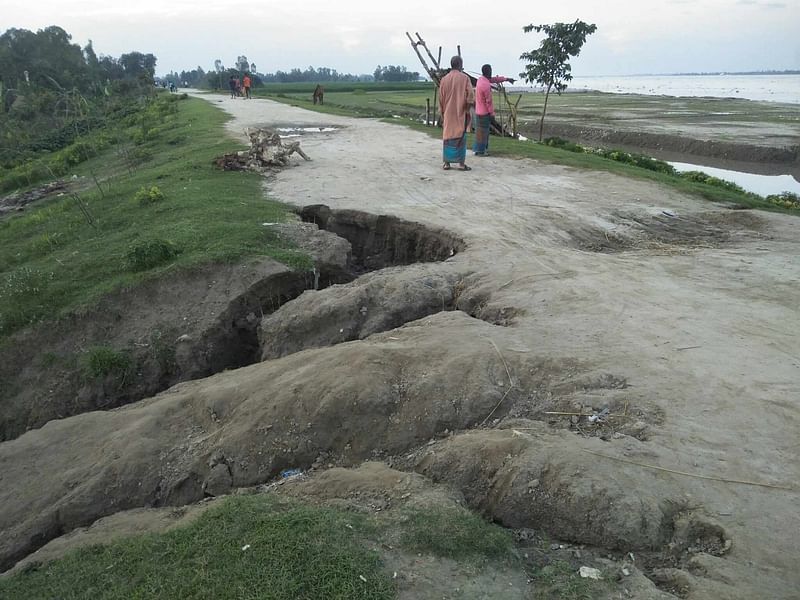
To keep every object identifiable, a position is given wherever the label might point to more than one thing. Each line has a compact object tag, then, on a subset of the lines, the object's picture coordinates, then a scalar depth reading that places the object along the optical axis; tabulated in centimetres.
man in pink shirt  1181
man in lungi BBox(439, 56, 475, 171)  1088
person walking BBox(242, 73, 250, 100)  3625
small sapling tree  1611
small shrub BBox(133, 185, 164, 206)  962
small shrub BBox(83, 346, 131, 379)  604
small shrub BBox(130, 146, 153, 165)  1547
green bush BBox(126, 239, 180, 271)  707
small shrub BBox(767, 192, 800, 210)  1030
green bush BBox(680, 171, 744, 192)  1189
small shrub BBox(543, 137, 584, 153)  1662
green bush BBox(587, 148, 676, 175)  1440
